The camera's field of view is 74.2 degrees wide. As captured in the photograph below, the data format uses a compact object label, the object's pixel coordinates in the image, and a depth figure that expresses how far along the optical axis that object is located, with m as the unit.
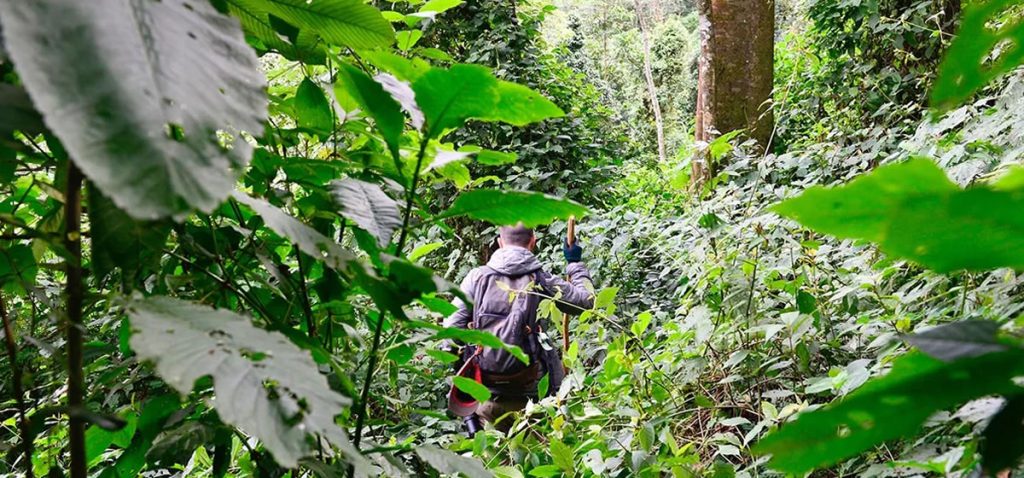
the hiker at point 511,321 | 3.54
